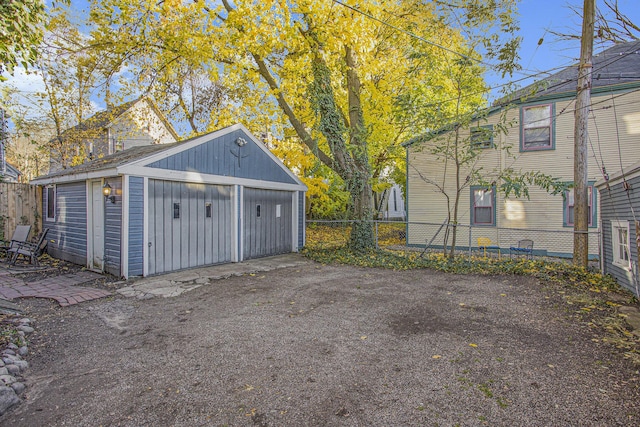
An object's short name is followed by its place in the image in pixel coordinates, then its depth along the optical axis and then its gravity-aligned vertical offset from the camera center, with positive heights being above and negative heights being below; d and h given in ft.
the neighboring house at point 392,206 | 89.50 +0.88
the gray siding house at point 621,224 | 17.01 -0.92
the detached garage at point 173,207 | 21.40 +0.21
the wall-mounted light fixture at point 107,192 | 21.58 +1.15
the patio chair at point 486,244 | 33.78 -3.61
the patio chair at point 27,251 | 24.25 -2.99
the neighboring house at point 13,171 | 61.98 +7.45
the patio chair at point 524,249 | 31.44 -3.92
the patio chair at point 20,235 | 26.01 -2.06
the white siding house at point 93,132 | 42.34 +10.76
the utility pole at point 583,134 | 22.30 +5.10
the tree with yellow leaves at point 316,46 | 28.43 +15.17
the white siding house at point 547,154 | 31.40 +5.53
